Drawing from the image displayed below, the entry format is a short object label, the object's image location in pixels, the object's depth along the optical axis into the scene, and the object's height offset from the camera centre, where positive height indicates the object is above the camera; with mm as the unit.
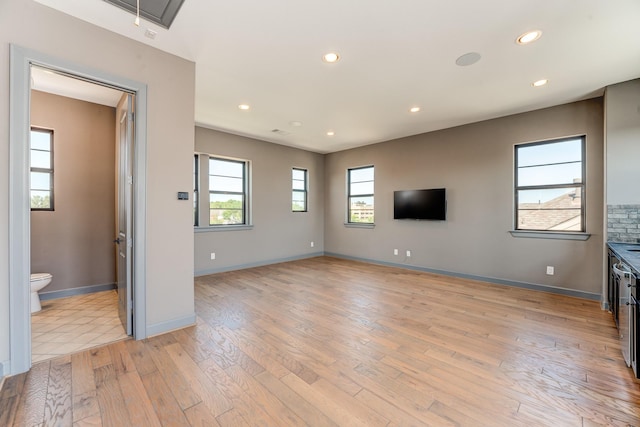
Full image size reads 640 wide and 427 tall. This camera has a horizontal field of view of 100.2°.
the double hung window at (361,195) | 6402 +455
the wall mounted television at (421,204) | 5102 +187
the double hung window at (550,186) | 3867 +427
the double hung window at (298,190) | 6680 +591
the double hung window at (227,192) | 5281 +438
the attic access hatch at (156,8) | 2010 +1592
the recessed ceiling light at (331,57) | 2660 +1585
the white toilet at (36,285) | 3070 -852
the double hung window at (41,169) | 3510 +575
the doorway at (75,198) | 3236 +198
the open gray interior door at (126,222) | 2566 -100
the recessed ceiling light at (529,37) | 2301 +1563
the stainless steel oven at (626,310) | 1956 -754
